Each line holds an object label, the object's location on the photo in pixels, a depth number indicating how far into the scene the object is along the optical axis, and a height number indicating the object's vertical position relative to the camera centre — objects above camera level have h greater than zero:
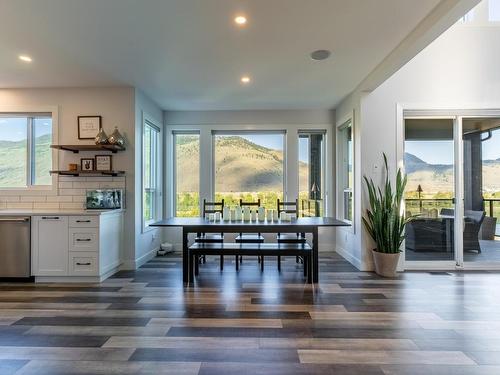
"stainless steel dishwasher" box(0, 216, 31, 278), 3.76 -0.67
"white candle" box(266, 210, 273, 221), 3.92 -0.32
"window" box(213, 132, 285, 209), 5.76 +0.43
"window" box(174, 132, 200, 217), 5.75 +0.33
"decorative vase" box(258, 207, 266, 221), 3.92 -0.29
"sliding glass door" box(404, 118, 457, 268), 4.38 +0.03
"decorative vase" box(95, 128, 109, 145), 4.03 +0.68
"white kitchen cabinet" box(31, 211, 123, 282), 3.76 -0.69
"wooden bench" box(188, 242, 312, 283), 3.70 -0.72
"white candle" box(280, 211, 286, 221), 3.82 -0.32
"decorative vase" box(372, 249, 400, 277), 3.97 -0.94
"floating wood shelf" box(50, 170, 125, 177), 4.11 +0.24
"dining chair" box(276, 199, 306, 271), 4.15 -0.66
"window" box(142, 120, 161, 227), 4.85 +0.28
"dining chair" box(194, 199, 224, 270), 4.20 -0.67
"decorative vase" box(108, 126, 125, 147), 4.08 +0.69
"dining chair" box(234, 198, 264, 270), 4.25 -0.67
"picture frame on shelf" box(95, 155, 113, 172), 4.32 +0.39
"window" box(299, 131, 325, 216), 5.71 +0.35
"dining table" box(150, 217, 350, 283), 3.46 -0.41
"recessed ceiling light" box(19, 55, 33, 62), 3.37 +1.46
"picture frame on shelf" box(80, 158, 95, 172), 4.33 +0.37
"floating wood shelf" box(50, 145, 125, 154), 4.11 +0.58
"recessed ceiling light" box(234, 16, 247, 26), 2.60 +1.45
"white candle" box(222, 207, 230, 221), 3.92 -0.30
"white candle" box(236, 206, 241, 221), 3.88 -0.30
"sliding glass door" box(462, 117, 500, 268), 4.30 +0.03
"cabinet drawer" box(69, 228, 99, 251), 3.76 -0.58
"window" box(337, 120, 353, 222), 4.98 +0.33
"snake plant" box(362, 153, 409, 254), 4.02 -0.36
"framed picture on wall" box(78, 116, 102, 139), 4.33 +0.90
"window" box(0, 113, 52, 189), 4.43 +0.59
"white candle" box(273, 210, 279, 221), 3.91 -0.33
